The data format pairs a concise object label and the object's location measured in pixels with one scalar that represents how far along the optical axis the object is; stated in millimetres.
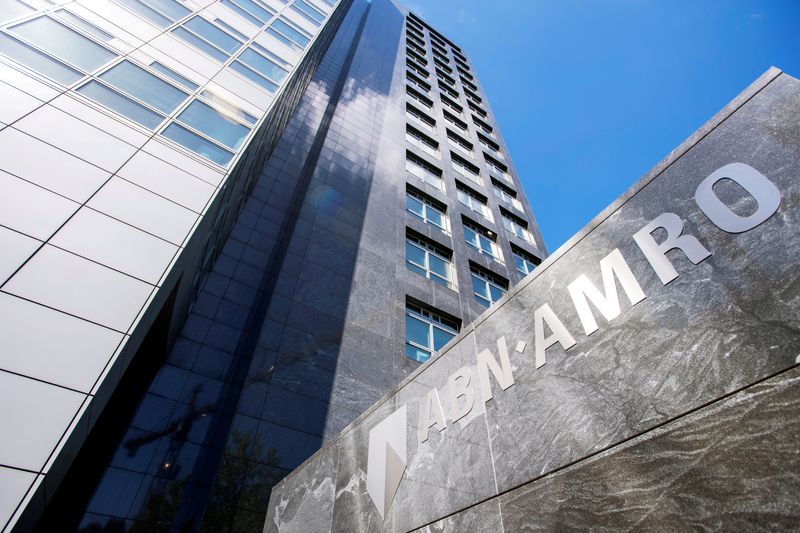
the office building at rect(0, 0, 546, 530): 6441
